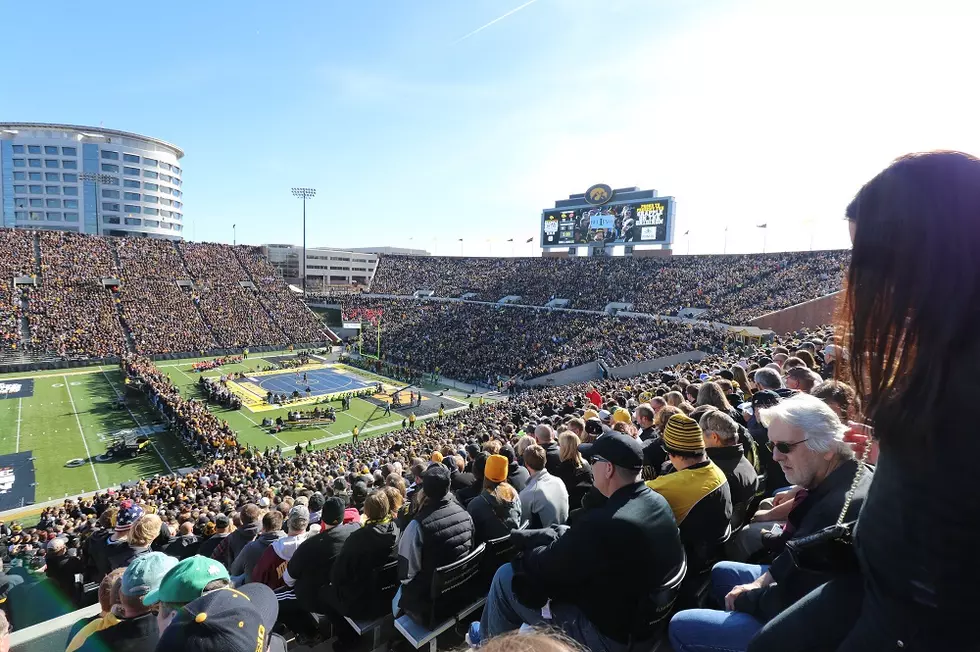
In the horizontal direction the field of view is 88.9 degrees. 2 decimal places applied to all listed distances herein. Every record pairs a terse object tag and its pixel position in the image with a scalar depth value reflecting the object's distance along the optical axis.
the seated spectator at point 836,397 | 4.18
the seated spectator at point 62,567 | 8.44
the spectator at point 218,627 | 2.56
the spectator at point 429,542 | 4.20
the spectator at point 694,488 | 3.78
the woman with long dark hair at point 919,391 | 1.23
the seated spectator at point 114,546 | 7.04
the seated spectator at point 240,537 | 6.48
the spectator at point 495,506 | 4.64
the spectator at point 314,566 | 4.80
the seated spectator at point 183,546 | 7.02
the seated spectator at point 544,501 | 4.80
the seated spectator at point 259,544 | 5.70
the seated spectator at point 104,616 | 3.38
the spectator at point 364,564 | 4.54
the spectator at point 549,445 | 6.02
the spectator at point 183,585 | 3.13
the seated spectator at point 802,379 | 6.52
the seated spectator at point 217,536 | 6.85
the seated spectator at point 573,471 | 5.59
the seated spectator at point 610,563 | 3.10
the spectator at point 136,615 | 3.22
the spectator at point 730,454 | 4.34
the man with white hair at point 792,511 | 2.66
